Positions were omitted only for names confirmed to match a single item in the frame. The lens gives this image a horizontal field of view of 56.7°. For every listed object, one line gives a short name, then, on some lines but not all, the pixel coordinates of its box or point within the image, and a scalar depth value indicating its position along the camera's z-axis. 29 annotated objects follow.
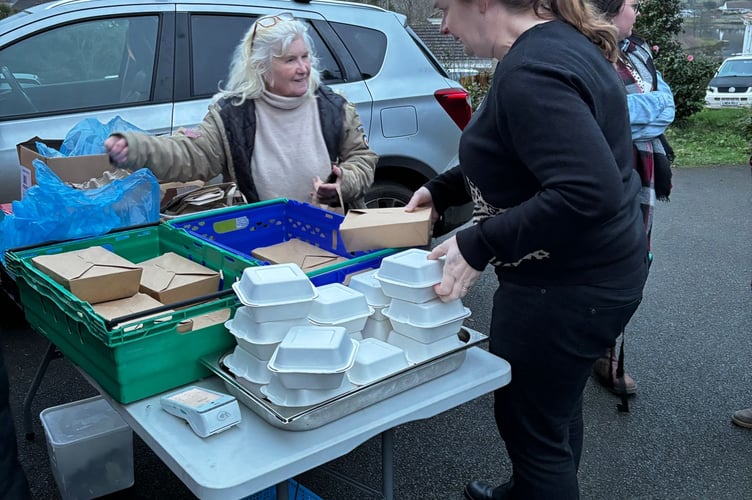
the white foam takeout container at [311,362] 1.41
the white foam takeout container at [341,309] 1.63
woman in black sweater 1.36
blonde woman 2.77
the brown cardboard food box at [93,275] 1.85
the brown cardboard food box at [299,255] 2.34
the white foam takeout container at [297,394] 1.45
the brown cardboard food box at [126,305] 1.84
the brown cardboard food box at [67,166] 2.68
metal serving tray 1.43
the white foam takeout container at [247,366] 1.55
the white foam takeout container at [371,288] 1.75
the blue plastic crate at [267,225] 2.46
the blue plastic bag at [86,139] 2.96
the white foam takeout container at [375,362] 1.53
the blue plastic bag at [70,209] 2.34
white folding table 1.32
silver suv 3.56
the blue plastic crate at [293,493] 2.11
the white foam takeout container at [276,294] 1.54
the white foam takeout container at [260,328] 1.54
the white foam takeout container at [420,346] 1.64
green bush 12.20
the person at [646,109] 2.77
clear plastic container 2.39
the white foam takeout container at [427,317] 1.63
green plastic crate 1.55
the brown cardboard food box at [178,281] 1.97
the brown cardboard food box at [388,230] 2.00
